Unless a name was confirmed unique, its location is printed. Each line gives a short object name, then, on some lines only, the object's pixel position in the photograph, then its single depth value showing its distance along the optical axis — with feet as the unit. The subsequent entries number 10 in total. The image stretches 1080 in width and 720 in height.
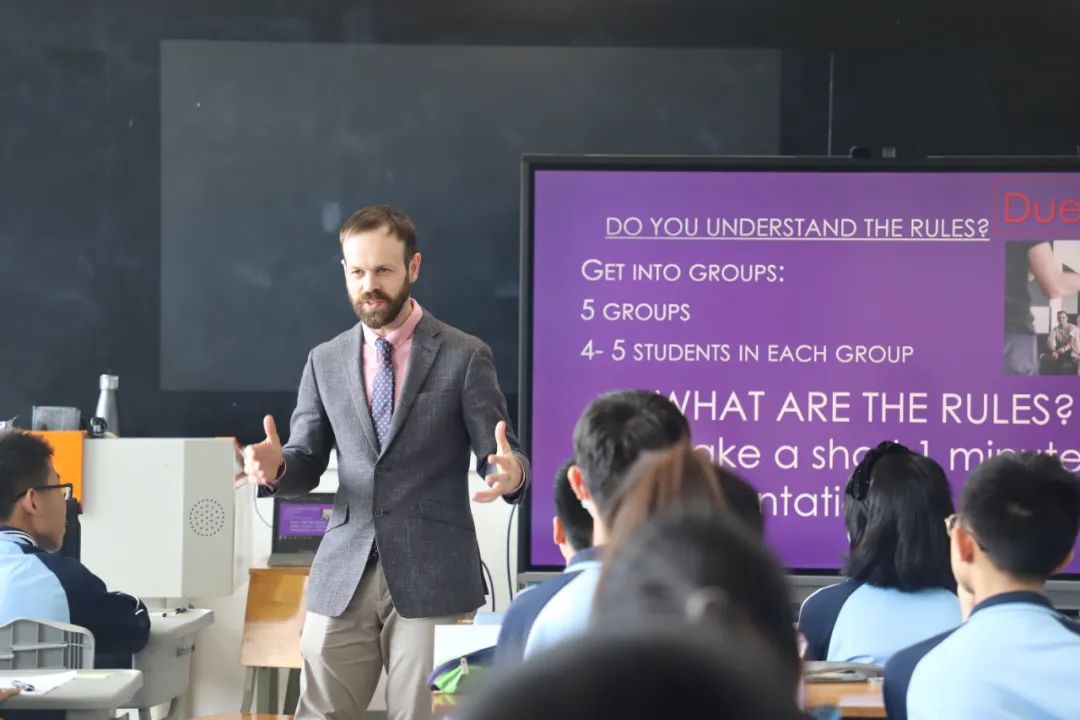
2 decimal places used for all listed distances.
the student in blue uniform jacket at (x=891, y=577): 18.05
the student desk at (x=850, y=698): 15.45
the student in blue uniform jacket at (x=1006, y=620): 11.81
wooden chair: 30.12
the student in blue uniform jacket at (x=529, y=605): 12.21
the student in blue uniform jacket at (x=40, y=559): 21.27
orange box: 29.15
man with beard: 19.28
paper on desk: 17.41
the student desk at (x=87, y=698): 17.06
